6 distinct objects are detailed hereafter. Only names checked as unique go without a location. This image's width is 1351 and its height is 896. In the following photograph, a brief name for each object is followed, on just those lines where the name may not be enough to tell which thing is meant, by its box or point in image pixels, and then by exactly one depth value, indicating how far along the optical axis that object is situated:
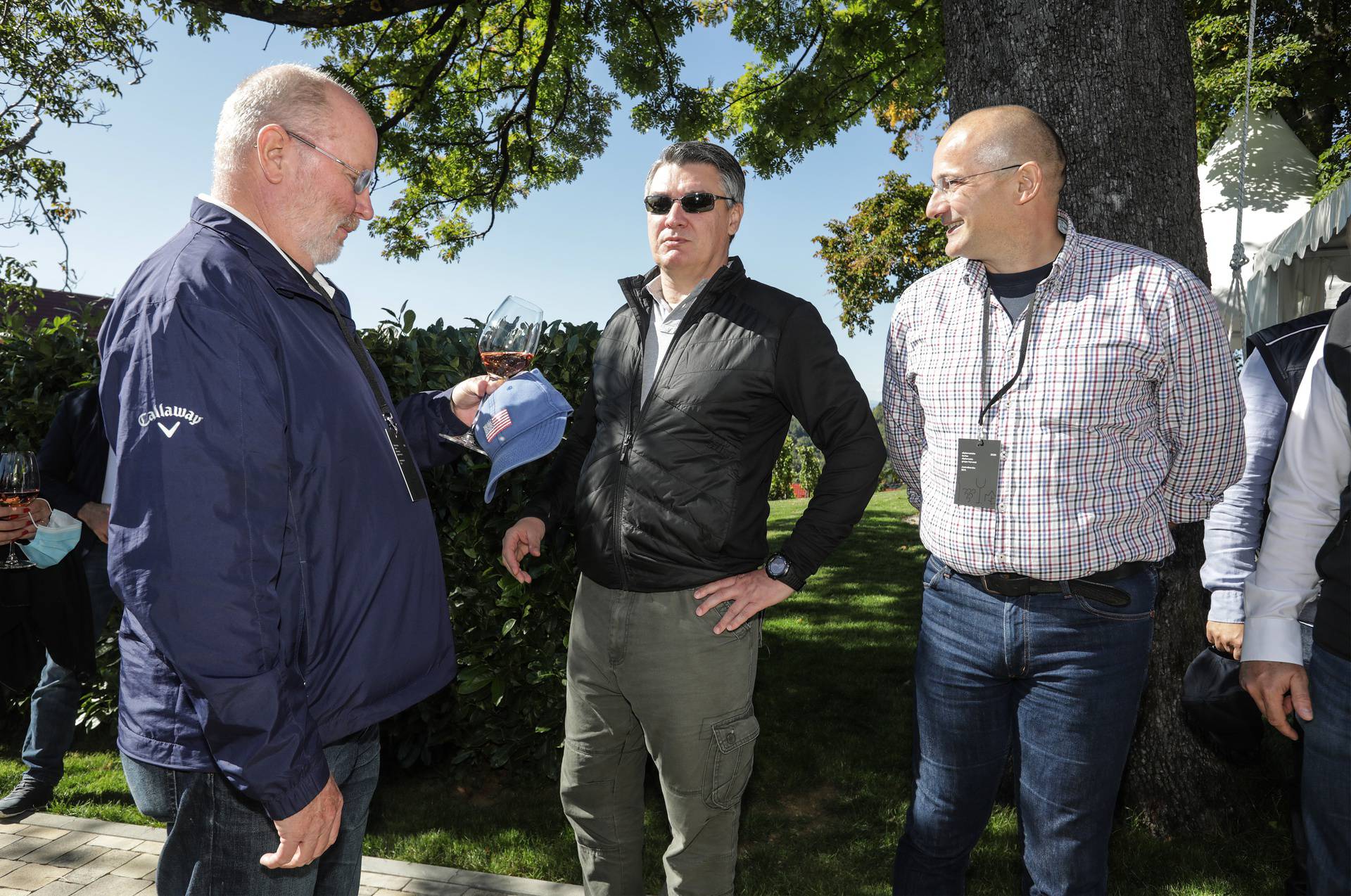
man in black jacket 2.56
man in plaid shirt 2.17
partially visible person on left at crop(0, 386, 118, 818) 3.79
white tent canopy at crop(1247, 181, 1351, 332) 7.79
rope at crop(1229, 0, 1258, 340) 4.73
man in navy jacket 1.48
